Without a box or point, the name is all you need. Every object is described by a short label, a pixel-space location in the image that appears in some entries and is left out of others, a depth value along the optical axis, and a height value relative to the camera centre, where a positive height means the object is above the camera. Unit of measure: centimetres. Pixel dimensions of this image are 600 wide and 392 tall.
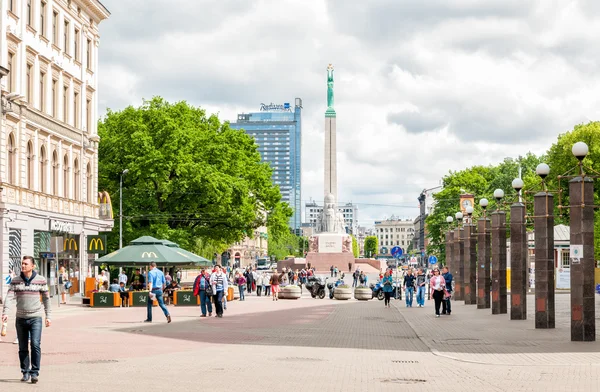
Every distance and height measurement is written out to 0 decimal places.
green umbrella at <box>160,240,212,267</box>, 4134 -39
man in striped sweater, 1299 -84
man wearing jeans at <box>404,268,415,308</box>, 4088 -159
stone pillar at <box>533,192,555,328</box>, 2517 -29
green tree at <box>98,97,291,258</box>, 5769 +441
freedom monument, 10556 +216
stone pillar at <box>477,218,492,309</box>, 3812 -65
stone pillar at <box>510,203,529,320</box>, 2914 -42
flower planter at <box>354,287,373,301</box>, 5097 -238
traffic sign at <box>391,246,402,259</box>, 4514 -18
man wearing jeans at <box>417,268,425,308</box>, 4084 -196
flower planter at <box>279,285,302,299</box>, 5034 -223
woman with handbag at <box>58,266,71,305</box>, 4206 -154
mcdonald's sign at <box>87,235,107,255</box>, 5006 +27
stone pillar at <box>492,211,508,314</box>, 3244 -10
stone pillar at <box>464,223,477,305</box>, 4316 -77
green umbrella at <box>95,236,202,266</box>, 3844 -24
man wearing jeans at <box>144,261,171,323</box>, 2712 -99
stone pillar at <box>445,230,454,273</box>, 5175 +2
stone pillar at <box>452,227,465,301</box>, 4750 -77
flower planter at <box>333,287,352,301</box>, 5100 -233
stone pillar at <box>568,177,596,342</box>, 2170 +12
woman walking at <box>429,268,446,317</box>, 3253 -138
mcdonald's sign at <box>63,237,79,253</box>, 4634 +22
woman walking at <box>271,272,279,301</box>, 4872 -185
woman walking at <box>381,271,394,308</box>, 4012 -168
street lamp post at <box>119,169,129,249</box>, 5747 +237
